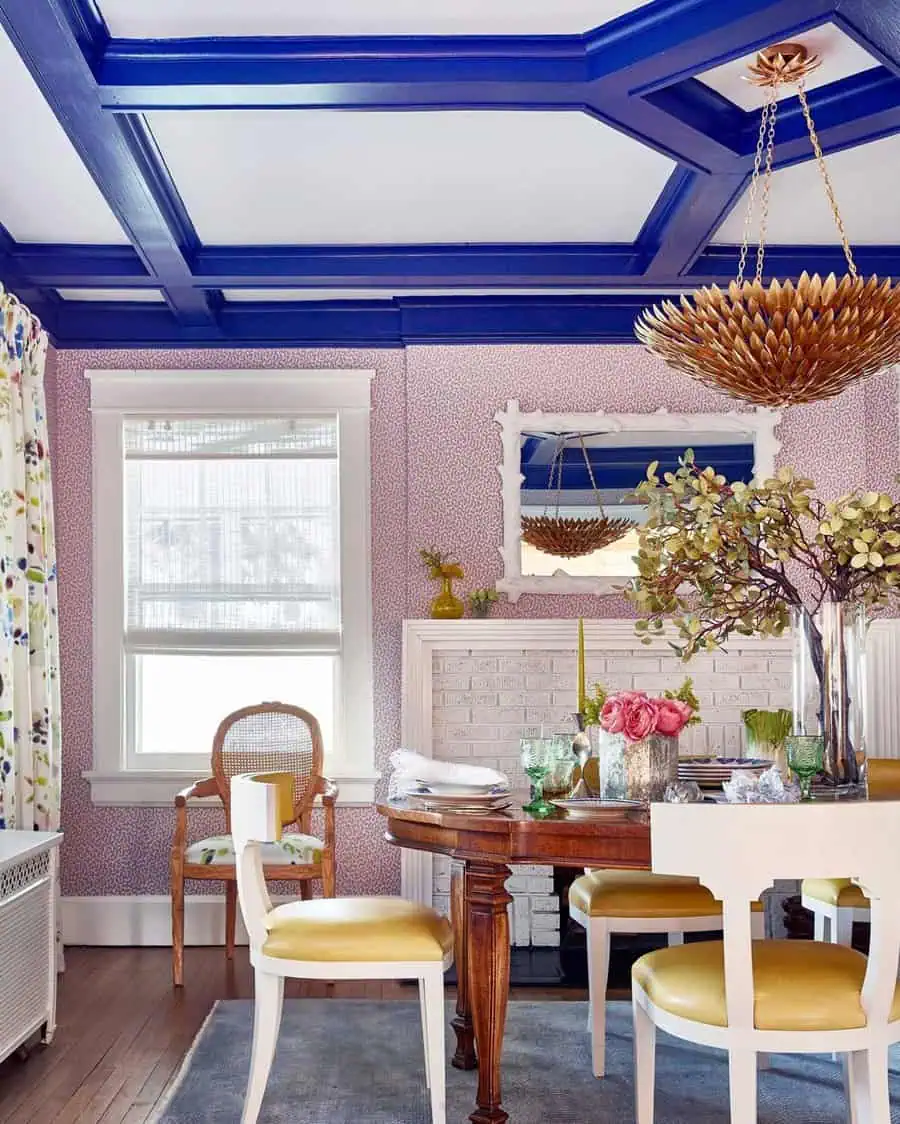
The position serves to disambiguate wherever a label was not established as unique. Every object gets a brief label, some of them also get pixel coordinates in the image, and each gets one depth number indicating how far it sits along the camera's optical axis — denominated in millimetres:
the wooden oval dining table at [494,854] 2535
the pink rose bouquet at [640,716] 2664
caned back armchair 4383
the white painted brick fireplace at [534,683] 4922
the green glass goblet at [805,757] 2664
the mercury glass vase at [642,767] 2699
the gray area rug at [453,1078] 3051
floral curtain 4234
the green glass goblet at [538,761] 2850
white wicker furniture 3275
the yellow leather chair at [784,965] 2256
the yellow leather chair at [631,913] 3273
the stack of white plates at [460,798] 2781
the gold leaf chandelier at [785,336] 2746
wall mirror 5145
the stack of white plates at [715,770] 2994
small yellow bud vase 4941
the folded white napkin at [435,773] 2910
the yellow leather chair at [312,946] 2746
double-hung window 5152
